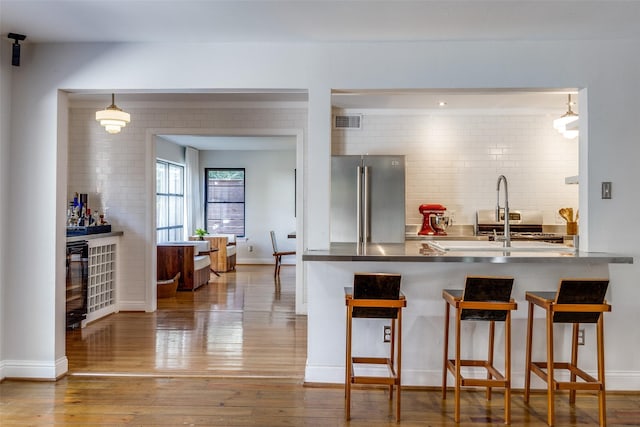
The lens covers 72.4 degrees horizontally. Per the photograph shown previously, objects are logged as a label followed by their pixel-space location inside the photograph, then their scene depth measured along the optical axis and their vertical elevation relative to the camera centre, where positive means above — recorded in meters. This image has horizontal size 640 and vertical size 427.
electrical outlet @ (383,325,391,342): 3.12 -0.87
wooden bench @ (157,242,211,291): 6.41 -0.76
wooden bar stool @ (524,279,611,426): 2.53 -0.60
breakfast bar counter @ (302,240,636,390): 3.05 -0.70
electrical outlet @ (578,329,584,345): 3.07 -0.88
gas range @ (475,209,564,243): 5.51 -0.16
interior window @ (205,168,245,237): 9.90 +0.21
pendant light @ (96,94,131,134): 4.18 +0.89
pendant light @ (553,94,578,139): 4.22 +0.89
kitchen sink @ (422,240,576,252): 3.09 -0.27
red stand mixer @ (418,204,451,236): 5.35 -0.12
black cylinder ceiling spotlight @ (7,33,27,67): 3.08 +1.13
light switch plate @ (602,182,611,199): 3.08 +0.15
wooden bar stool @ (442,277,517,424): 2.58 -0.59
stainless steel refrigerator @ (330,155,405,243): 4.88 +0.14
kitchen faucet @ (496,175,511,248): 3.19 -0.15
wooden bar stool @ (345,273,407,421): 2.62 -0.57
